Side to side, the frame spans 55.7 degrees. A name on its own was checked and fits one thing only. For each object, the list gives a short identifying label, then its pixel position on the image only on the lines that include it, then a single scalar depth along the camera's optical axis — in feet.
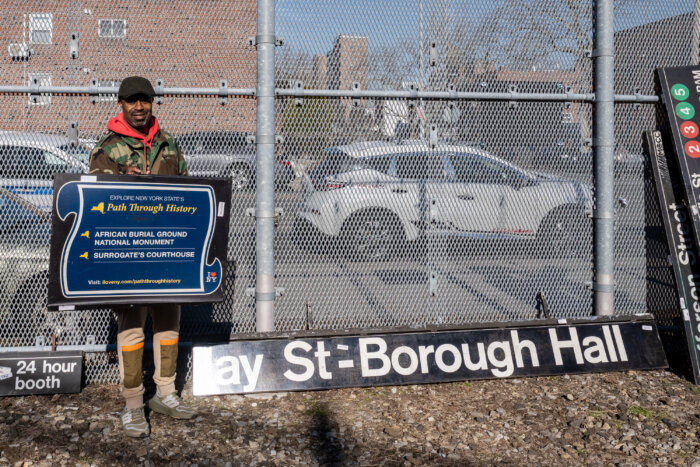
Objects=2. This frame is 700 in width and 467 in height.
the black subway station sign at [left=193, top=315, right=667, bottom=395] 15.46
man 13.33
